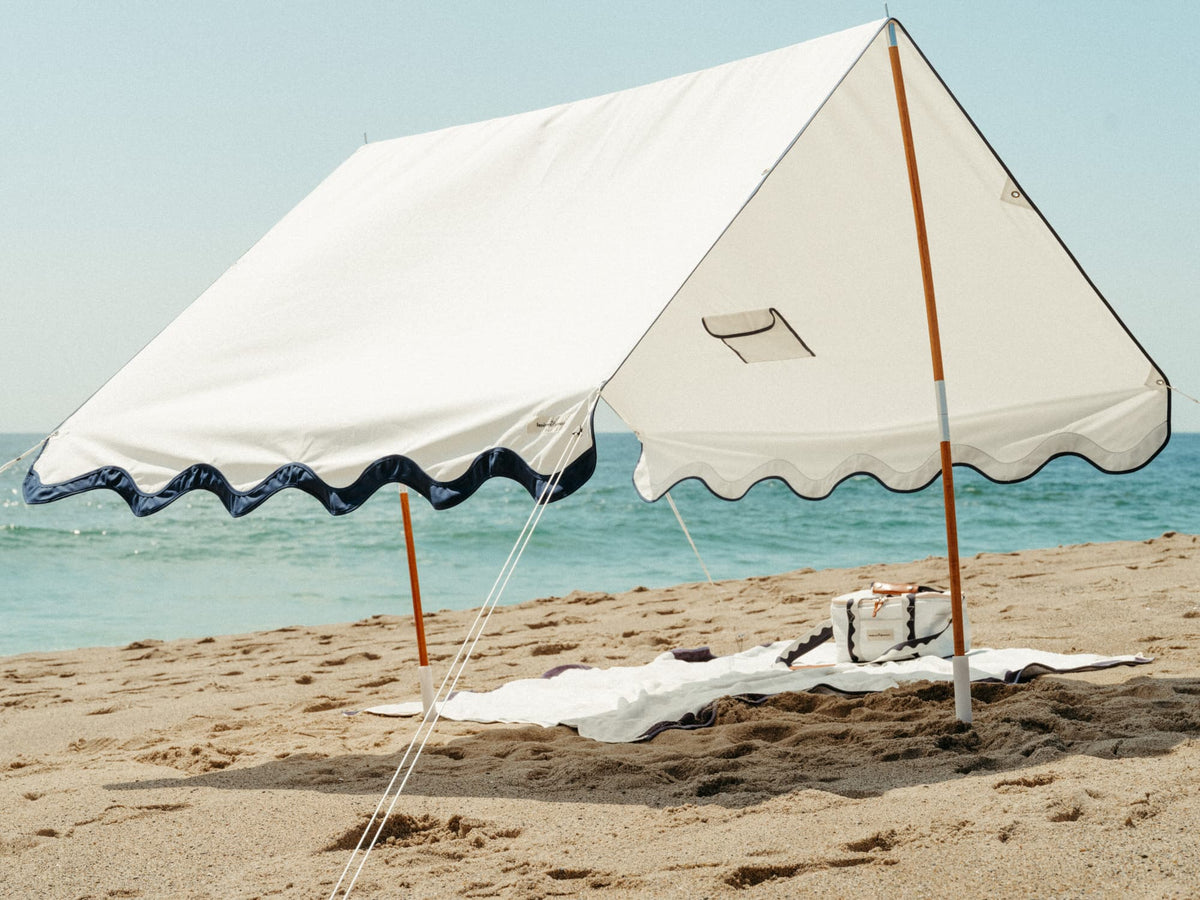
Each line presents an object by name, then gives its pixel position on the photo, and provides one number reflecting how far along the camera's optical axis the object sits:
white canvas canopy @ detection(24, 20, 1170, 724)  2.75
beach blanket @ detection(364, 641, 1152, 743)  3.64
